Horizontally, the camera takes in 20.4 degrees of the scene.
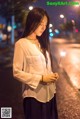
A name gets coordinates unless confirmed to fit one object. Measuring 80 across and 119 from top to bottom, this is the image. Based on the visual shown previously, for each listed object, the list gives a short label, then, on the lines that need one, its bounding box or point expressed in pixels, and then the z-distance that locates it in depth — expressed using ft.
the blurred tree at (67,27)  116.77
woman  6.05
